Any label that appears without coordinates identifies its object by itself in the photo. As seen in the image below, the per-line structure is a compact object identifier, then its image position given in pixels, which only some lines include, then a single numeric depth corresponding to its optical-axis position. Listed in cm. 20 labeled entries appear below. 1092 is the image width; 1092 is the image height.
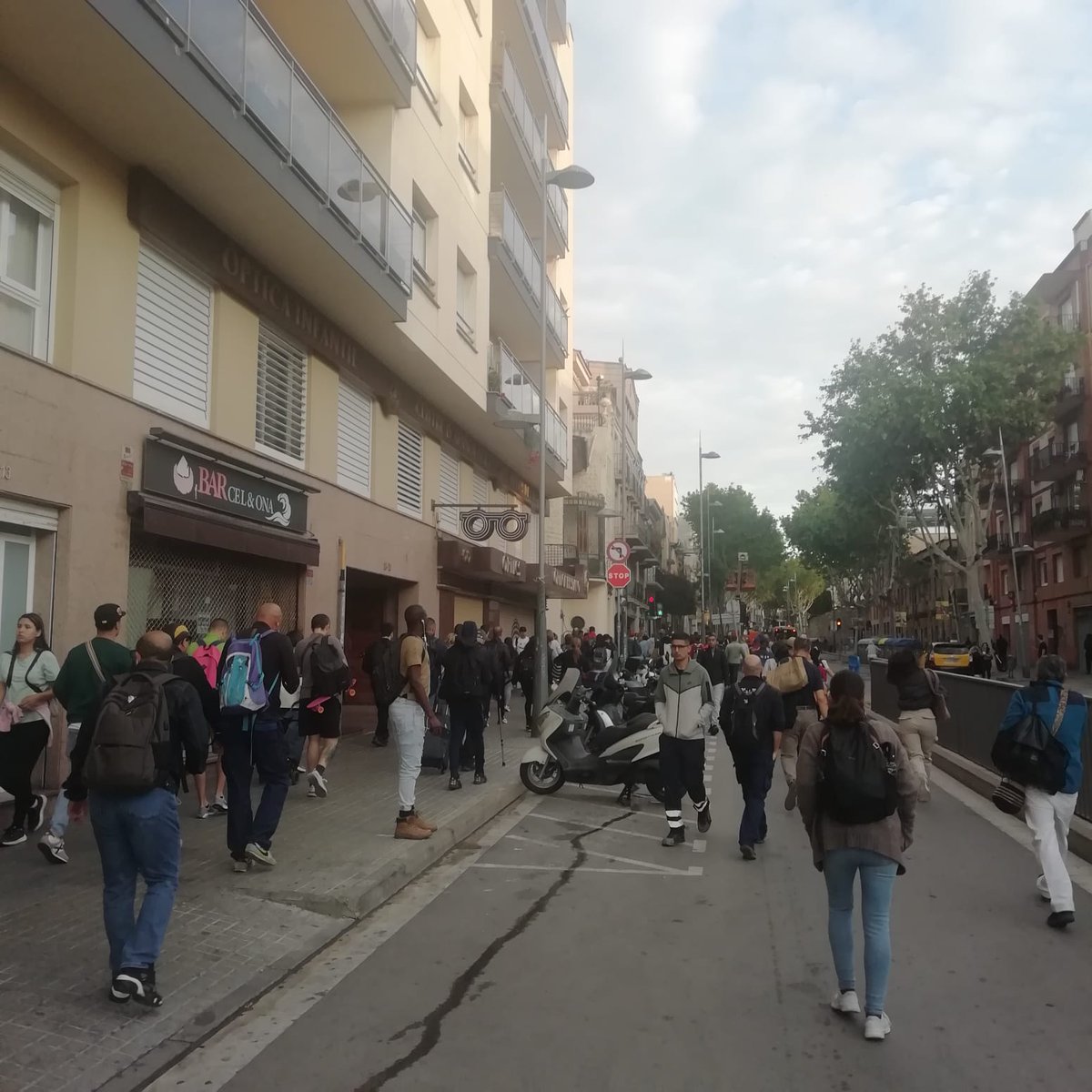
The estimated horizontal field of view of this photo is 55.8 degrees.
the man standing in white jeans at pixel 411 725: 804
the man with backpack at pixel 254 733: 665
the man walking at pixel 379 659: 1248
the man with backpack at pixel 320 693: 966
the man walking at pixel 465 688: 1079
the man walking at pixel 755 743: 819
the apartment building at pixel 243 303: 859
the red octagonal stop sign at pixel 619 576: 2172
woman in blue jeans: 446
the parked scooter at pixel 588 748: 1044
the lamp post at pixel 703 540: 4859
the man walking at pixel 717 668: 1811
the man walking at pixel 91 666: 647
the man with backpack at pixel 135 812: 450
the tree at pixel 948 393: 3575
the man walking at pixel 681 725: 838
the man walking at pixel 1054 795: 612
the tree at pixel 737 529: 8812
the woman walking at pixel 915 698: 947
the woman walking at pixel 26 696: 707
